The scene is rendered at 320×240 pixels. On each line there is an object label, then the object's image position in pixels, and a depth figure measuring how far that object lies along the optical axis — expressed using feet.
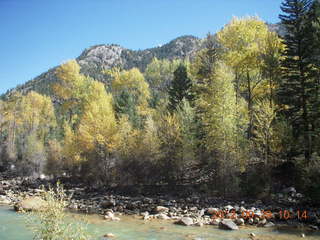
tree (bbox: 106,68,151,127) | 175.22
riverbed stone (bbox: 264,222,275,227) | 52.03
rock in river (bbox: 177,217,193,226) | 54.97
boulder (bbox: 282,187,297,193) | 68.95
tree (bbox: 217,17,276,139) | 90.48
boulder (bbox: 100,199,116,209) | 73.77
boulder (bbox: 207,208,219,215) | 60.33
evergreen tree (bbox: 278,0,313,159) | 74.28
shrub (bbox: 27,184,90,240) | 25.77
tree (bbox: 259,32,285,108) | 88.69
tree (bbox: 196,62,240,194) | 71.15
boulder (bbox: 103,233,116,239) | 48.98
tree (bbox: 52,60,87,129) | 159.37
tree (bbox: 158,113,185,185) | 86.74
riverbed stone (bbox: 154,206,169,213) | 65.89
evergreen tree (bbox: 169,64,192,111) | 122.62
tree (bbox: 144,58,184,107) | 206.57
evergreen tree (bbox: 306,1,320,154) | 72.13
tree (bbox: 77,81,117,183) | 98.17
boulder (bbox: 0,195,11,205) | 83.17
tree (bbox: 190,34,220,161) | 85.97
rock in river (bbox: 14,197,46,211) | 66.21
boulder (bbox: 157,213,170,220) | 60.50
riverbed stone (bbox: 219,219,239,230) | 51.12
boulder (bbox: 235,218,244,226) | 53.88
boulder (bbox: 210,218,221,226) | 54.90
